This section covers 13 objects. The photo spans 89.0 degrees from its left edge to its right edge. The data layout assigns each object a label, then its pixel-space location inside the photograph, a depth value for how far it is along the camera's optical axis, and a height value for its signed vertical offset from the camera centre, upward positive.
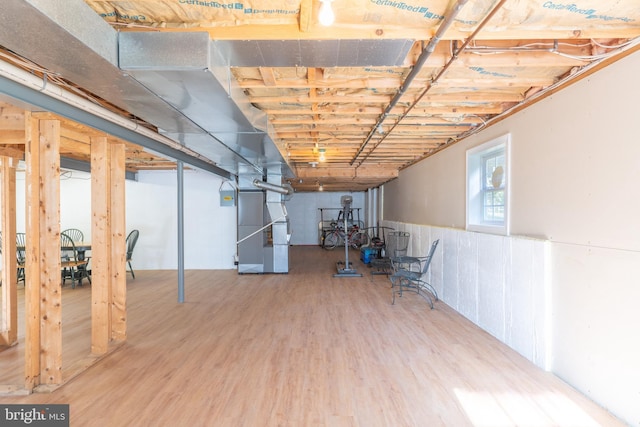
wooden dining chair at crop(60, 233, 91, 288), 5.51 -1.09
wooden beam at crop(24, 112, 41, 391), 2.39 -0.27
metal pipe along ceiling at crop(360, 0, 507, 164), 1.64 +1.00
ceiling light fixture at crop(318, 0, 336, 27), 1.40 +0.86
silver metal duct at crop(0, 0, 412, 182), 1.40 +0.76
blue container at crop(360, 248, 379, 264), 7.87 -1.09
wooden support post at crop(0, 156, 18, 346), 3.08 -0.50
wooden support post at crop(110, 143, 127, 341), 3.24 -0.31
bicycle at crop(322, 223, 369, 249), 10.95 -0.98
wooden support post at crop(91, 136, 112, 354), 2.98 -0.23
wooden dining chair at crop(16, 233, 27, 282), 5.51 -0.87
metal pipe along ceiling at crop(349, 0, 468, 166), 1.58 +0.96
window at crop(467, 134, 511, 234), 3.36 +0.27
